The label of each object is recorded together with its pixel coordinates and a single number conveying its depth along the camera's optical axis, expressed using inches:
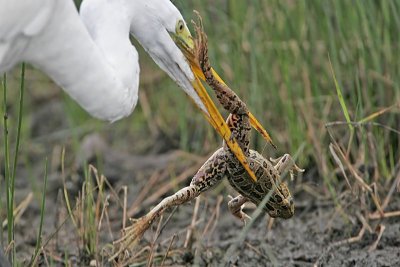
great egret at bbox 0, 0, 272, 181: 221.8
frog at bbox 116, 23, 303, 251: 235.1
